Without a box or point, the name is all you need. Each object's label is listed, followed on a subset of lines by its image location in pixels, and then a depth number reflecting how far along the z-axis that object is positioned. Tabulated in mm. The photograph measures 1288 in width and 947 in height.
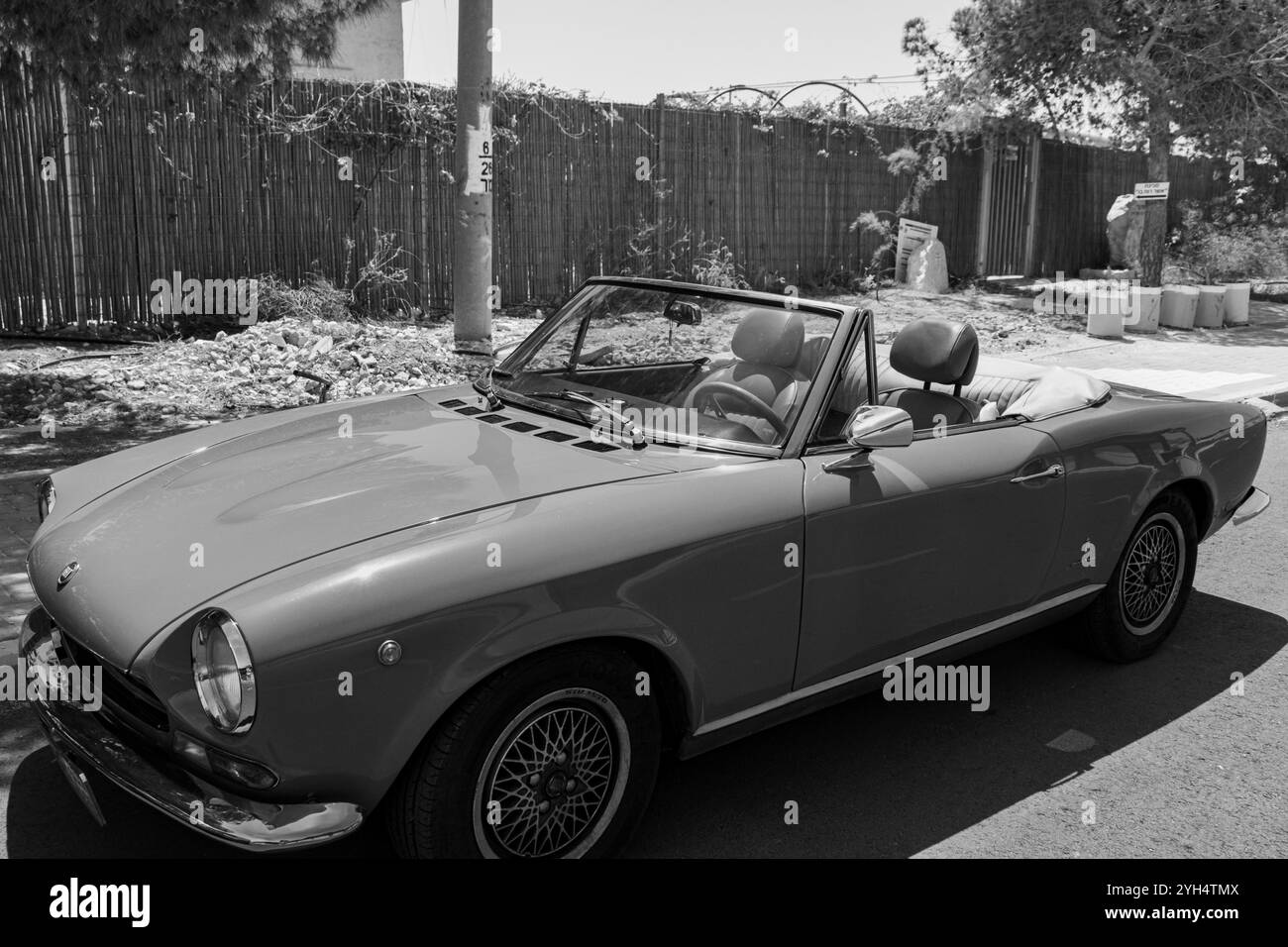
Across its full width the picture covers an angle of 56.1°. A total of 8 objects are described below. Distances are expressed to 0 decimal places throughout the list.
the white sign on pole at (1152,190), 15633
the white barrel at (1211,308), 15750
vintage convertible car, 2758
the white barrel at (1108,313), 14617
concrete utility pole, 9523
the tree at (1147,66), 15227
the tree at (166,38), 7332
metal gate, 18328
